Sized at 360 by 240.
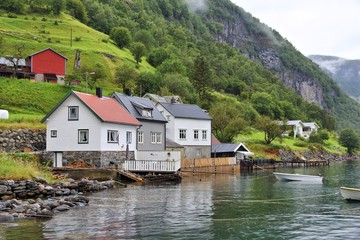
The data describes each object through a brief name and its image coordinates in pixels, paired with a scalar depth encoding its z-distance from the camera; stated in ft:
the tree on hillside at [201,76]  461.45
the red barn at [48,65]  350.43
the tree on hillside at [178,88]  421.18
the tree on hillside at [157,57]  568.41
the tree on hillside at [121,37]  555.69
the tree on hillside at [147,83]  376.07
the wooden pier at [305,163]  340.92
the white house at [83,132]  177.17
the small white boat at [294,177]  194.55
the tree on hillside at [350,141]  515.50
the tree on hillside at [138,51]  499.10
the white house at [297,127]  519.85
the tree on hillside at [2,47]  362.41
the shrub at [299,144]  442.09
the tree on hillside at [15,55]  313.40
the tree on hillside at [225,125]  332.39
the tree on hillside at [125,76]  356.18
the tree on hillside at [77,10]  623.36
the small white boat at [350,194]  121.68
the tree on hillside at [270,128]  380.17
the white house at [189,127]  251.60
